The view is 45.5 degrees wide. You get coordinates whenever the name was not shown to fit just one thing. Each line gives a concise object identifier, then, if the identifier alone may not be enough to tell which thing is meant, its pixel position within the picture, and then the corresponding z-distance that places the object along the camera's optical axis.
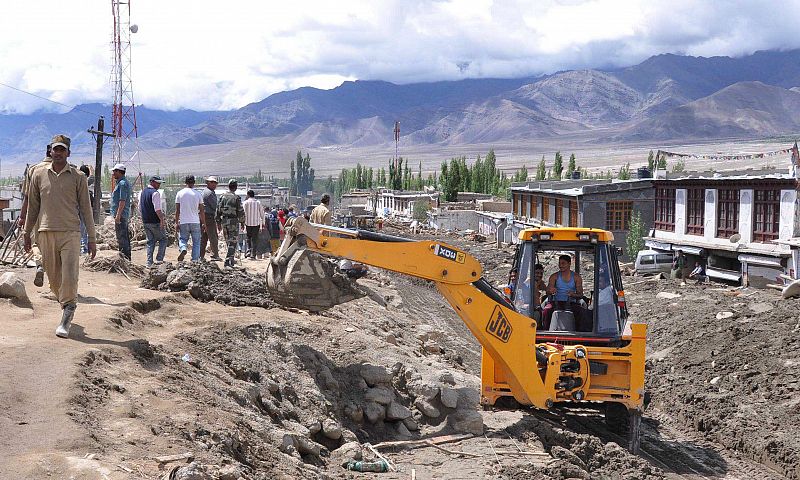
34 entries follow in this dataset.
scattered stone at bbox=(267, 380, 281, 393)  10.23
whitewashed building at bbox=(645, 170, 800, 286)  37.41
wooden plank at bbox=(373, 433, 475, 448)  10.50
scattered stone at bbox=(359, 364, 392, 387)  11.65
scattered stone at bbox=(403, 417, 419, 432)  11.20
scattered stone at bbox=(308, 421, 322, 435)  9.76
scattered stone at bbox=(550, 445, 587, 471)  10.80
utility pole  24.08
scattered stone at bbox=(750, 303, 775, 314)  22.11
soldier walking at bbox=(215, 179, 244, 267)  17.92
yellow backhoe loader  10.81
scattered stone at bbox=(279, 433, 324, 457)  8.88
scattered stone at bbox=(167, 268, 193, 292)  14.14
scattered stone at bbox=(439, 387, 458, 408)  11.53
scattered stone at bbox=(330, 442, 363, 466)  9.44
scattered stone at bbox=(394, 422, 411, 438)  11.02
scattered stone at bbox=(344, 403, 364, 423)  10.95
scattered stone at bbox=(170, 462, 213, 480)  6.39
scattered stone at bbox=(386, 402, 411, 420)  11.16
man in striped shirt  21.16
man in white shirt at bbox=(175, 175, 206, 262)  16.28
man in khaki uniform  9.67
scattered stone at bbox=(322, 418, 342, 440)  9.93
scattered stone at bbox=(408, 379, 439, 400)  11.61
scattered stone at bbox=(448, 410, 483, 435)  11.24
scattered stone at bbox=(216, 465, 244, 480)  6.88
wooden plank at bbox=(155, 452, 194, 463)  6.85
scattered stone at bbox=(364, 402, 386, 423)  11.05
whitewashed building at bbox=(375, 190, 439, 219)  98.62
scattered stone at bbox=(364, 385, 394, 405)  11.27
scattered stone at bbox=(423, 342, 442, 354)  16.73
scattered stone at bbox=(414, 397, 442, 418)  11.52
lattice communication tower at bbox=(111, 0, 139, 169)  58.38
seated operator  12.26
